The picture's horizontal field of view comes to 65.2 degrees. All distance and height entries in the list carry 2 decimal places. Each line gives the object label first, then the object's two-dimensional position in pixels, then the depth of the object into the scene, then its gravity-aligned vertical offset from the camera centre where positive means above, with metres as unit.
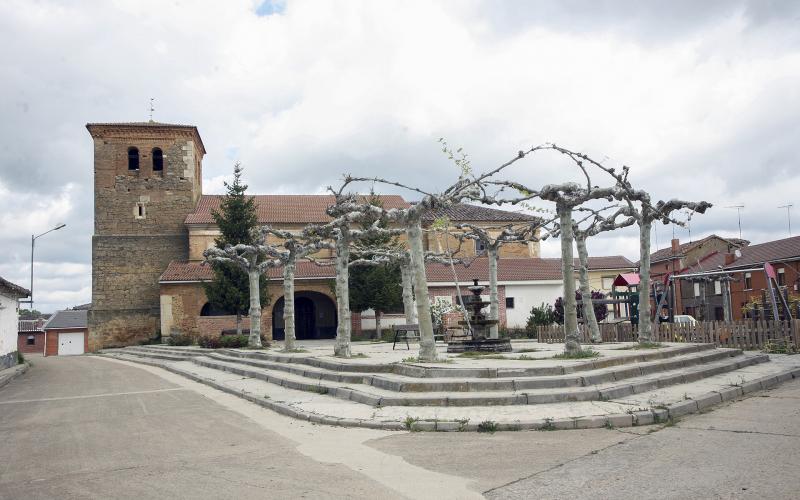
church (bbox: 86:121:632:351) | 37.50 +4.70
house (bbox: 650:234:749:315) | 47.12 +3.23
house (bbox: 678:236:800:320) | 39.06 +1.61
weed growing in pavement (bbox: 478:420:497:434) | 8.14 -1.58
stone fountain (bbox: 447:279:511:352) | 15.69 -0.76
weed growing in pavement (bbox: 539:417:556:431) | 8.15 -1.60
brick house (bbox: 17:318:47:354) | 61.78 -1.84
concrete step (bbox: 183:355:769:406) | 9.49 -1.43
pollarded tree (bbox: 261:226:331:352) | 19.00 +1.76
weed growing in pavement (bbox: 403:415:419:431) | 8.49 -1.56
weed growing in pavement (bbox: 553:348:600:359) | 12.51 -1.07
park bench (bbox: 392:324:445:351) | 24.26 -1.12
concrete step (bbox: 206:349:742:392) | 10.06 -1.29
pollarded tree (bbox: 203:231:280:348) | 21.66 +1.52
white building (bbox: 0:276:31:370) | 23.39 +0.09
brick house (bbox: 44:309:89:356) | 50.94 -1.38
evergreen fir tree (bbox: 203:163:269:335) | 31.09 +2.42
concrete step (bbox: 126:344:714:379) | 10.63 -1.15
